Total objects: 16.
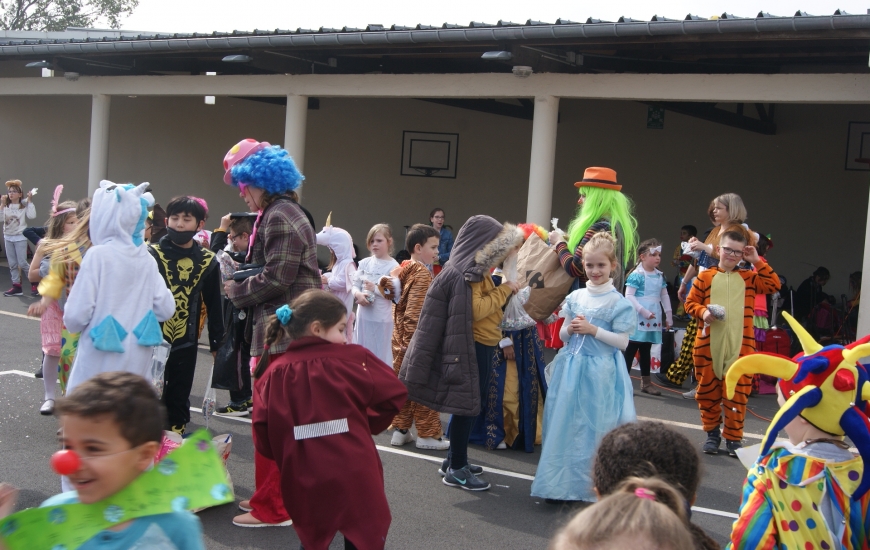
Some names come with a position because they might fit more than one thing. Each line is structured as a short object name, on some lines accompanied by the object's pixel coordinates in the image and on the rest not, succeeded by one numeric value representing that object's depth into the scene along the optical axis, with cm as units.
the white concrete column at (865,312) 820
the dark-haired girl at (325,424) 321
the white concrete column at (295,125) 1238
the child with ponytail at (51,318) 614
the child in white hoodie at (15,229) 1278
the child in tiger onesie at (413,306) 585
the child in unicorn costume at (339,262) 731
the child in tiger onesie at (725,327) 572
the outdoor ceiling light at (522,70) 1015
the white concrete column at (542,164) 1048
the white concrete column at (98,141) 1450
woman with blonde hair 638
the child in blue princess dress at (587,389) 454
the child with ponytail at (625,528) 144
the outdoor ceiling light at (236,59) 1142
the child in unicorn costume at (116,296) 393
